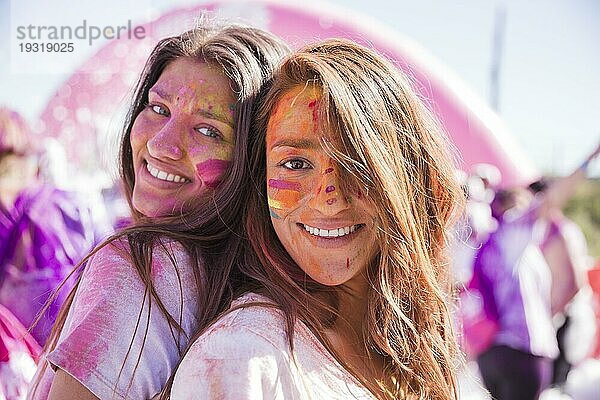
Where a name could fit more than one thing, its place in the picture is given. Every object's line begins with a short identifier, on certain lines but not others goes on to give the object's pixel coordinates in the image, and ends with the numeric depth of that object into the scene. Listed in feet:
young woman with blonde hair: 3.94
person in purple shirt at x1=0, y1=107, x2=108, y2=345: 9.39
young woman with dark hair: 4.16
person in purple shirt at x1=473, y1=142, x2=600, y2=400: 11.52
